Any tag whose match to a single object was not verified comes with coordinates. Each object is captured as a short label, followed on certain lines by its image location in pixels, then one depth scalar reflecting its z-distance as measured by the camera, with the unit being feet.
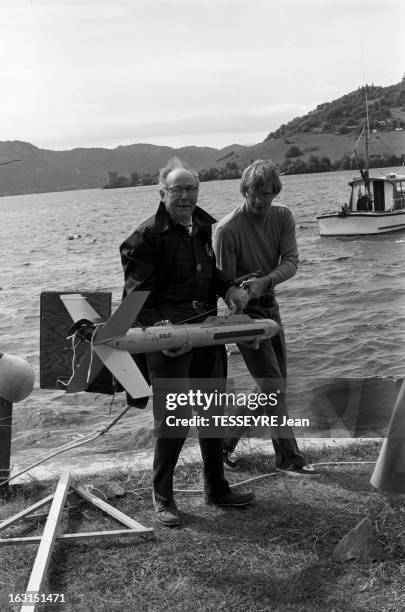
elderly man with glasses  13.47
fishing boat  107.34
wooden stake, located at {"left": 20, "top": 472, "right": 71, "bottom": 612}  11.25
